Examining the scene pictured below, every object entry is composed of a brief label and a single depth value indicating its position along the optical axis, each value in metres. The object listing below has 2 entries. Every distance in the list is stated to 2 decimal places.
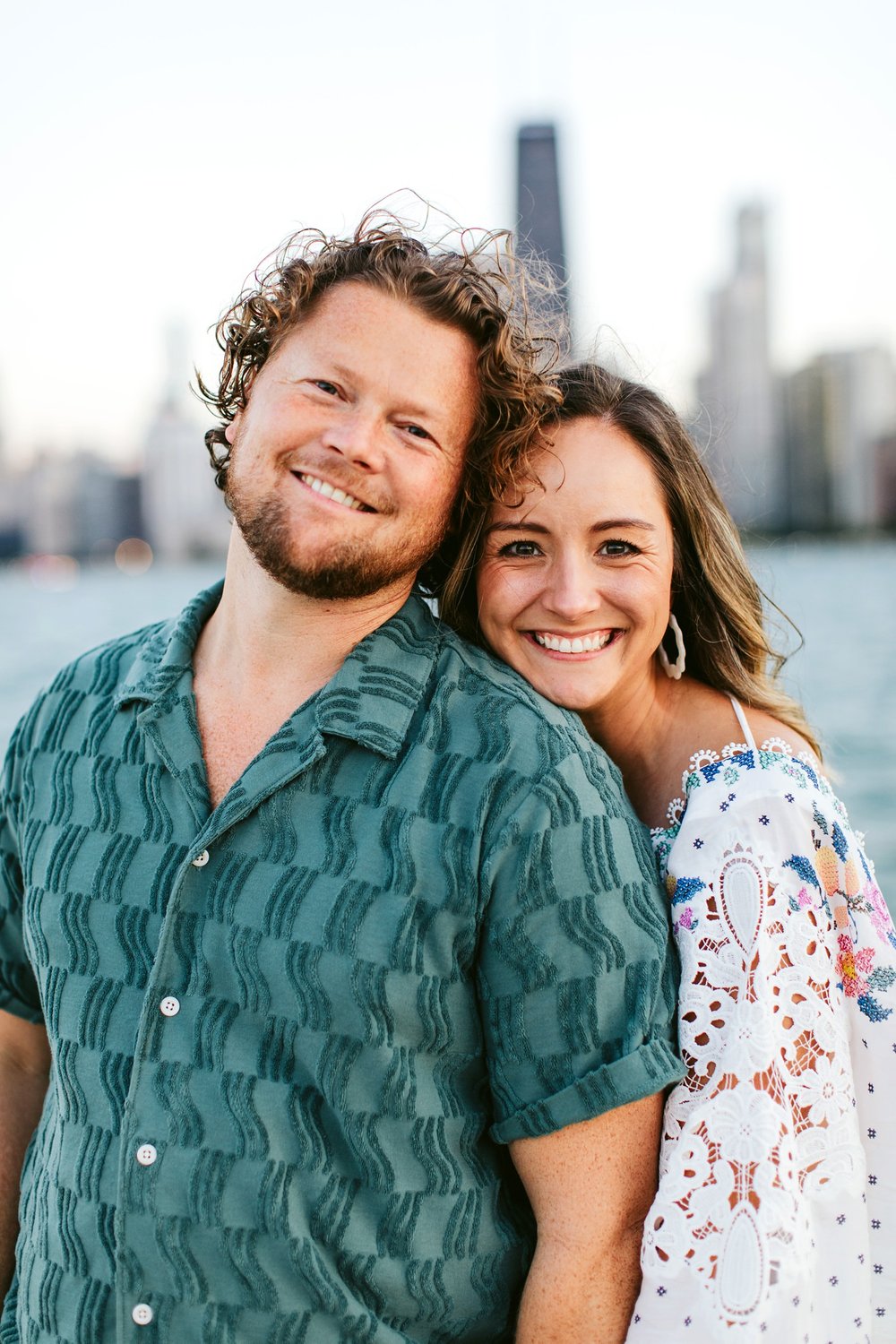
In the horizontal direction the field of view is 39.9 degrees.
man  1.73
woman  1.76
